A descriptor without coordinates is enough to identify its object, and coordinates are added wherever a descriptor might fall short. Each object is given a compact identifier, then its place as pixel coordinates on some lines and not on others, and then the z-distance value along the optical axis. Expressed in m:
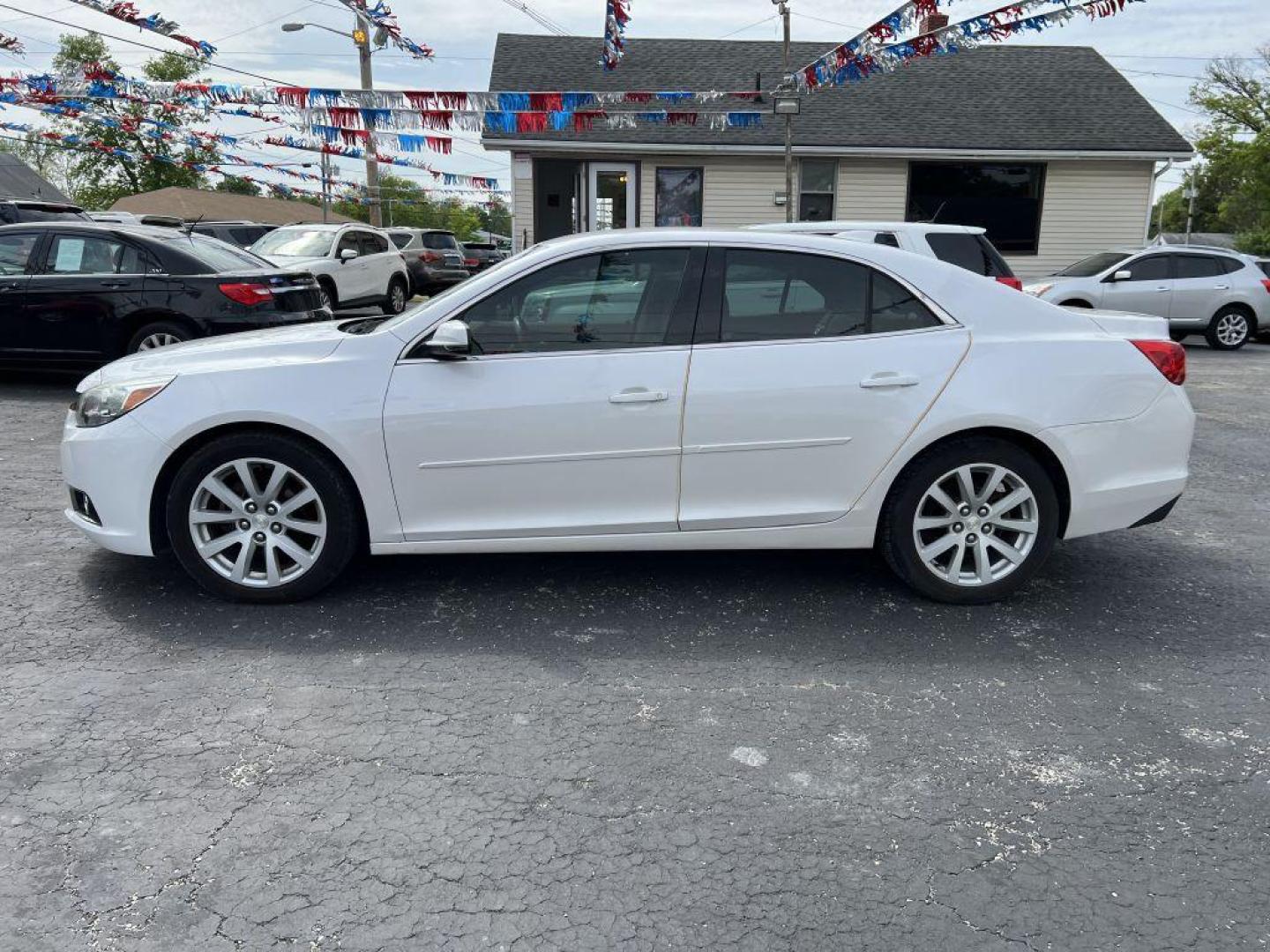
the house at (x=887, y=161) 18.28
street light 23.16
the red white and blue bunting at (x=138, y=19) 12.75
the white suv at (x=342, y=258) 15.41
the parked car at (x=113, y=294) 9.22
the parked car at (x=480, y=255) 26.70
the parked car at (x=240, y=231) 20.67
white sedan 4.18
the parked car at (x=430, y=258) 22.11
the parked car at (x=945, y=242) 9.58
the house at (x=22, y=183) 41.00
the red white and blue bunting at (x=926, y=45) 10.48
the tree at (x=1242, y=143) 48.19
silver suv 15.12
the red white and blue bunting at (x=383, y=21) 16.12
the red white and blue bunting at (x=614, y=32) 13.74
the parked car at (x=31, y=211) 16.20
